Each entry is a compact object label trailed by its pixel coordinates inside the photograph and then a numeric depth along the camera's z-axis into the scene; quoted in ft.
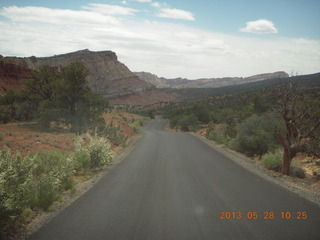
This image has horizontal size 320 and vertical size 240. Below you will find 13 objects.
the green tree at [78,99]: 86.89
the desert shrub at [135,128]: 139.58
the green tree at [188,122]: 172.04
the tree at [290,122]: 42.55
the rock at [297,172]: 44.00
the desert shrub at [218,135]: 91.66
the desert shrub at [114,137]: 86.23
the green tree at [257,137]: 68.23
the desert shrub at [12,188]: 21.24
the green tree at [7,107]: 99.66
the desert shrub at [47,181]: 27.08
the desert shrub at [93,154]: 46.60
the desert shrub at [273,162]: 48.52
